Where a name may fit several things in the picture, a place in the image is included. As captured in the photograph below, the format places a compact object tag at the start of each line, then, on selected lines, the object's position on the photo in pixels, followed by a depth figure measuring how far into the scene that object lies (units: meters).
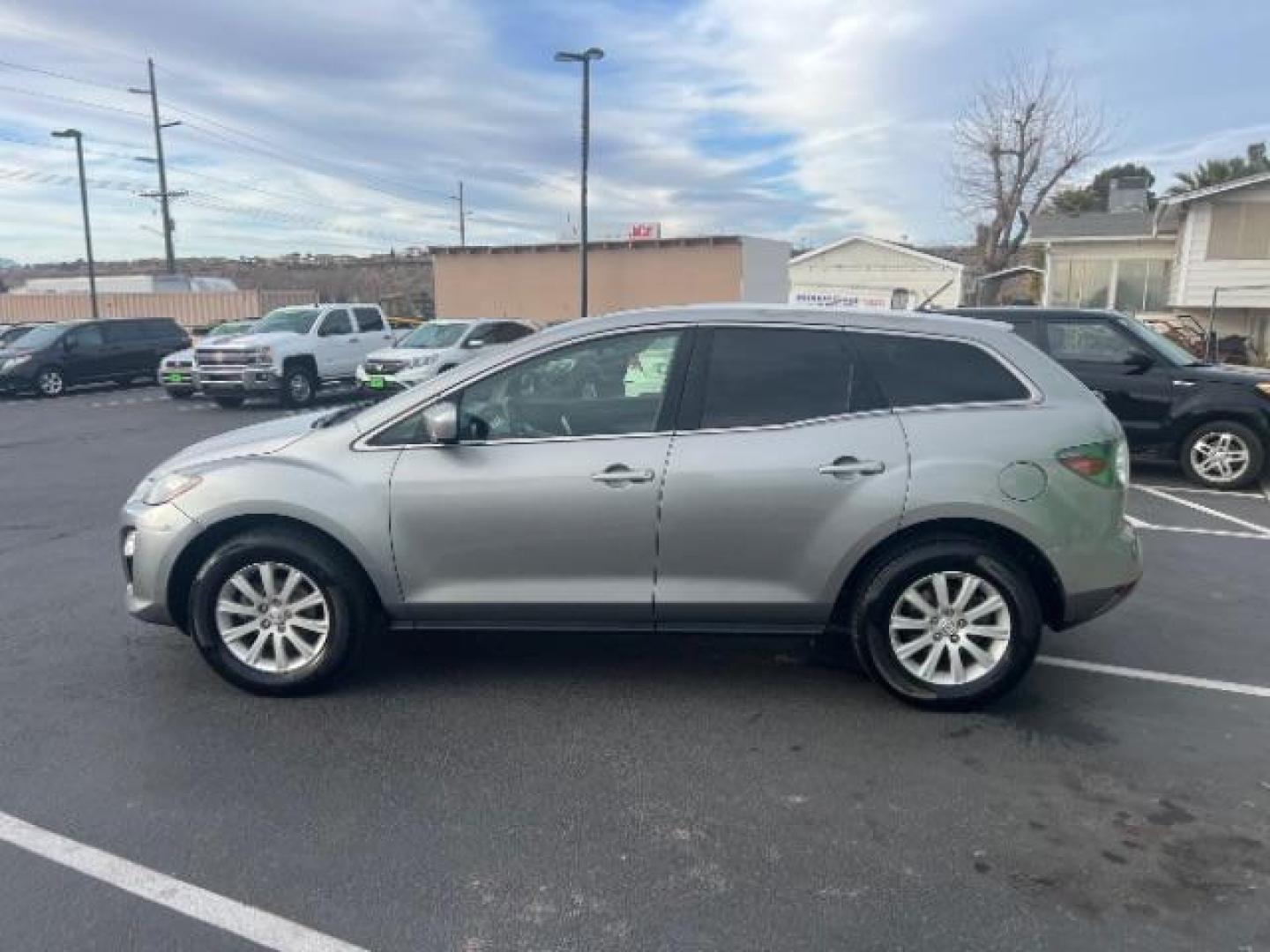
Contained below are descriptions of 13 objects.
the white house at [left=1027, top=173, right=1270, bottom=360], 23.09
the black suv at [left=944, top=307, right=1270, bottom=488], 8.98
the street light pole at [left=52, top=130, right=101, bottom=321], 31.66
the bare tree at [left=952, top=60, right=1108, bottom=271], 36.66
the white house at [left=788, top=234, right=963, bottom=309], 36.50
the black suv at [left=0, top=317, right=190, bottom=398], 20.48
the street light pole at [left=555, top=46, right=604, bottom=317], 22.48
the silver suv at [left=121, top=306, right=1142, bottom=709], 3.89
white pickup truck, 17.09
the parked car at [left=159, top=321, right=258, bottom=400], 19.12
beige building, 34.06
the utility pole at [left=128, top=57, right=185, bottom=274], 35.09
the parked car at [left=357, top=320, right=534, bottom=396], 16.59
